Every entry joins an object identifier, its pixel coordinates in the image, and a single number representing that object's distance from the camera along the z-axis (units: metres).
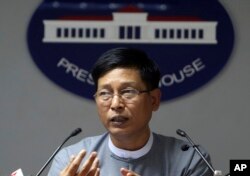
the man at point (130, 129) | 2.74
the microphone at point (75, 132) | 2.83
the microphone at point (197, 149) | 2.72
